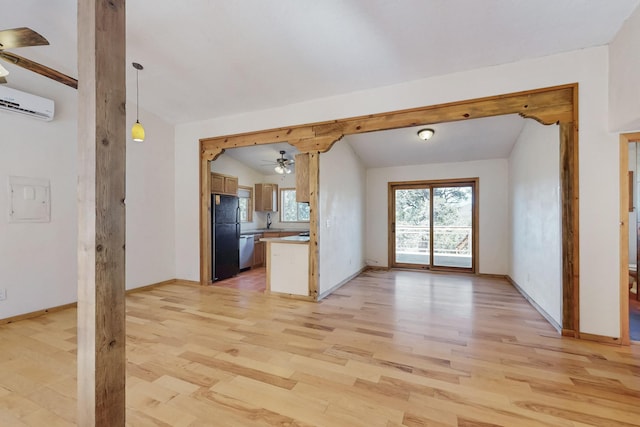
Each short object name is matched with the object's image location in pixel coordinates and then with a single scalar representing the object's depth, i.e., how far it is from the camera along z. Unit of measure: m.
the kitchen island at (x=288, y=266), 4.03
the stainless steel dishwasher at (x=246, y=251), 5.93
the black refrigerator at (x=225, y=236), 4.95
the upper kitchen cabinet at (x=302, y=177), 4.04
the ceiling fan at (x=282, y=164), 5.83
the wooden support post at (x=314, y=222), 3.91
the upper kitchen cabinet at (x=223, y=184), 5.73
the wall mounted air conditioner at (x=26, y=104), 2.97
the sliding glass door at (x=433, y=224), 5.83
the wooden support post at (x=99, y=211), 1.27
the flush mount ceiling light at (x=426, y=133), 4.43
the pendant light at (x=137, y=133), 3.19
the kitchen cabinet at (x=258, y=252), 6.49
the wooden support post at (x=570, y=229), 2.68
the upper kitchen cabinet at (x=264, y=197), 7.45
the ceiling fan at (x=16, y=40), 1.80
